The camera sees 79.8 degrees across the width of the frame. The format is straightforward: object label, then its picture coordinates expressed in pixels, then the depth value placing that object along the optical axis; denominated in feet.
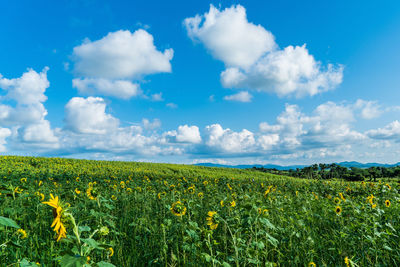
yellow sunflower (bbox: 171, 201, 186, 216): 9.74
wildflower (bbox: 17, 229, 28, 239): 9.39
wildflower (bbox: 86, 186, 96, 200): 11.31
